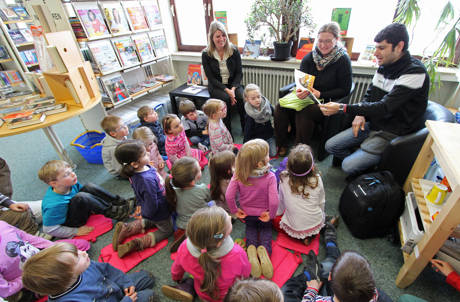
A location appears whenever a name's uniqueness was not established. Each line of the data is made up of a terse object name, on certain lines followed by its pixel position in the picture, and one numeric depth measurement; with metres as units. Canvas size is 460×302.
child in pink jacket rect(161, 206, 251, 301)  1.00
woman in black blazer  2.86
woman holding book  2.17
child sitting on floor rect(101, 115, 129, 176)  2.15
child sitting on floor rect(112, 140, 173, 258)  1.55
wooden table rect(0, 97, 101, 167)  1.91
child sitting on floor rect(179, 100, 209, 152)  2.69
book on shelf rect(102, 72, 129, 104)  2.82
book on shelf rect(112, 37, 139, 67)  2.84
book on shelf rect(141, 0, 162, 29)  3.11
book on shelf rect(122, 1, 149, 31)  2.88
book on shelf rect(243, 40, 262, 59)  3.20
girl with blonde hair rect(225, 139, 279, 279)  1.40
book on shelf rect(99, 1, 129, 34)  2.64
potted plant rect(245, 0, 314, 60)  2.66
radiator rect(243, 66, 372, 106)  2.97
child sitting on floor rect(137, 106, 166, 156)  2.45
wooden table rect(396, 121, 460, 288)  1.02
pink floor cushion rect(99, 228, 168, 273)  1.62
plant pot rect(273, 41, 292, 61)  2.93
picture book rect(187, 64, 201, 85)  3.50
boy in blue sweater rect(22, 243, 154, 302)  0.90
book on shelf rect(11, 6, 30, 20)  3.76
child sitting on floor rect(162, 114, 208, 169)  2.13
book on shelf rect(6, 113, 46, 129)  1.94
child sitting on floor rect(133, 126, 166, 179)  2.11
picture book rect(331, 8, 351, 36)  2.63
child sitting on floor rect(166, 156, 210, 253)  1.48
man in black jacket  1.57
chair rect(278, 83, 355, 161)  2.26
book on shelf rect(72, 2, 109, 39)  2.37
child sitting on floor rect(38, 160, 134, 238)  1.62
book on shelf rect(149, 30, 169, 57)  3.30
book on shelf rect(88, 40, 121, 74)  2.60
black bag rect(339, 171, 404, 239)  1.51
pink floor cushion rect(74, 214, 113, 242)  1.83
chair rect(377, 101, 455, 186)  1.62
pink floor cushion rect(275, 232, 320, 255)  1.61
